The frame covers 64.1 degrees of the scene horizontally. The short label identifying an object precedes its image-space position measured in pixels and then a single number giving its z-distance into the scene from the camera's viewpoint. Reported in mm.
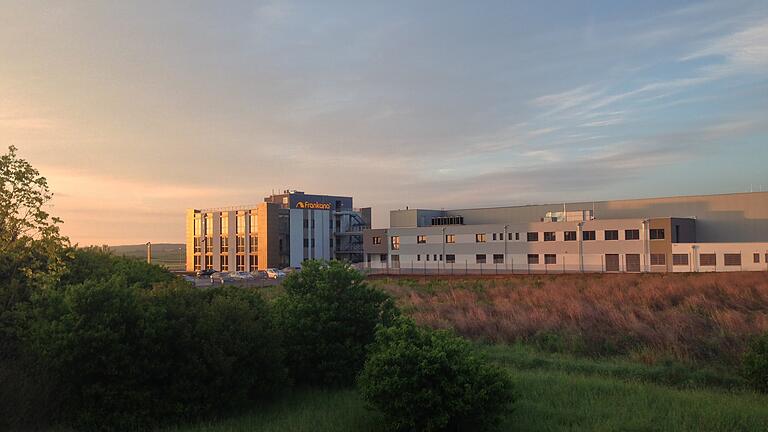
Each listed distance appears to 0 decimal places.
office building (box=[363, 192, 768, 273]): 62969
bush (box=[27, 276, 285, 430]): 9883
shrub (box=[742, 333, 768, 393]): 12508
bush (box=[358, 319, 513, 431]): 9227
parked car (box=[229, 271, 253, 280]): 73106
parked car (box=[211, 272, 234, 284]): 71262
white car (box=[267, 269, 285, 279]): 75362
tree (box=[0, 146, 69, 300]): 10320
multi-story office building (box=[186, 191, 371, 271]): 93188
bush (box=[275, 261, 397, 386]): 13070
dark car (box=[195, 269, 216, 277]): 88644
